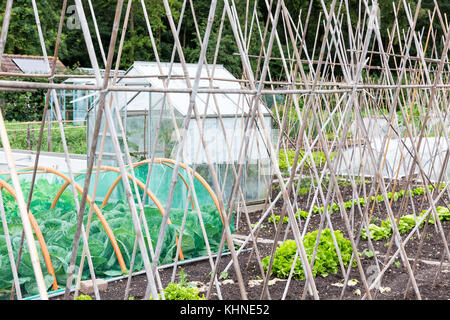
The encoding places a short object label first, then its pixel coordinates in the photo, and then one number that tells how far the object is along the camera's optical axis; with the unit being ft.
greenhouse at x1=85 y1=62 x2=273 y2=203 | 23.18
